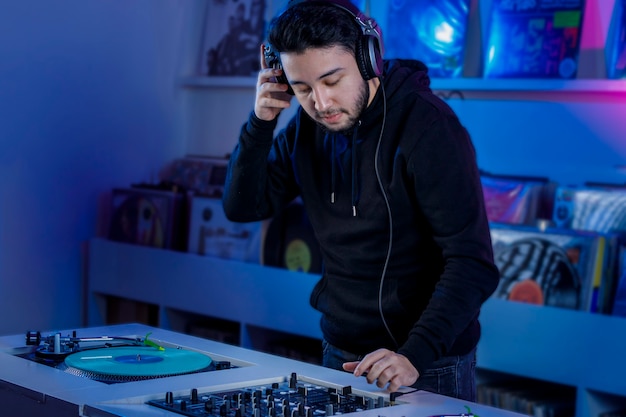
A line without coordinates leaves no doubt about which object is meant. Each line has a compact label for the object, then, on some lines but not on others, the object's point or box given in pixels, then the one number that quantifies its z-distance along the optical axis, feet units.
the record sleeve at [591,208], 9.28
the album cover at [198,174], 12.12
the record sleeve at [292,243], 10.59
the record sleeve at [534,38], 9.90
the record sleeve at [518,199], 9.89
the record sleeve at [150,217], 11.90
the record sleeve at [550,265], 8.87
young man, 5.58
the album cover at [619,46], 9.56
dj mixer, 4.61
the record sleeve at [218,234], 11.18
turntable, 5.27
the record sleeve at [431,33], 10.62
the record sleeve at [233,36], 12.63
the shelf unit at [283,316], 8.59
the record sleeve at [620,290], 8.73
